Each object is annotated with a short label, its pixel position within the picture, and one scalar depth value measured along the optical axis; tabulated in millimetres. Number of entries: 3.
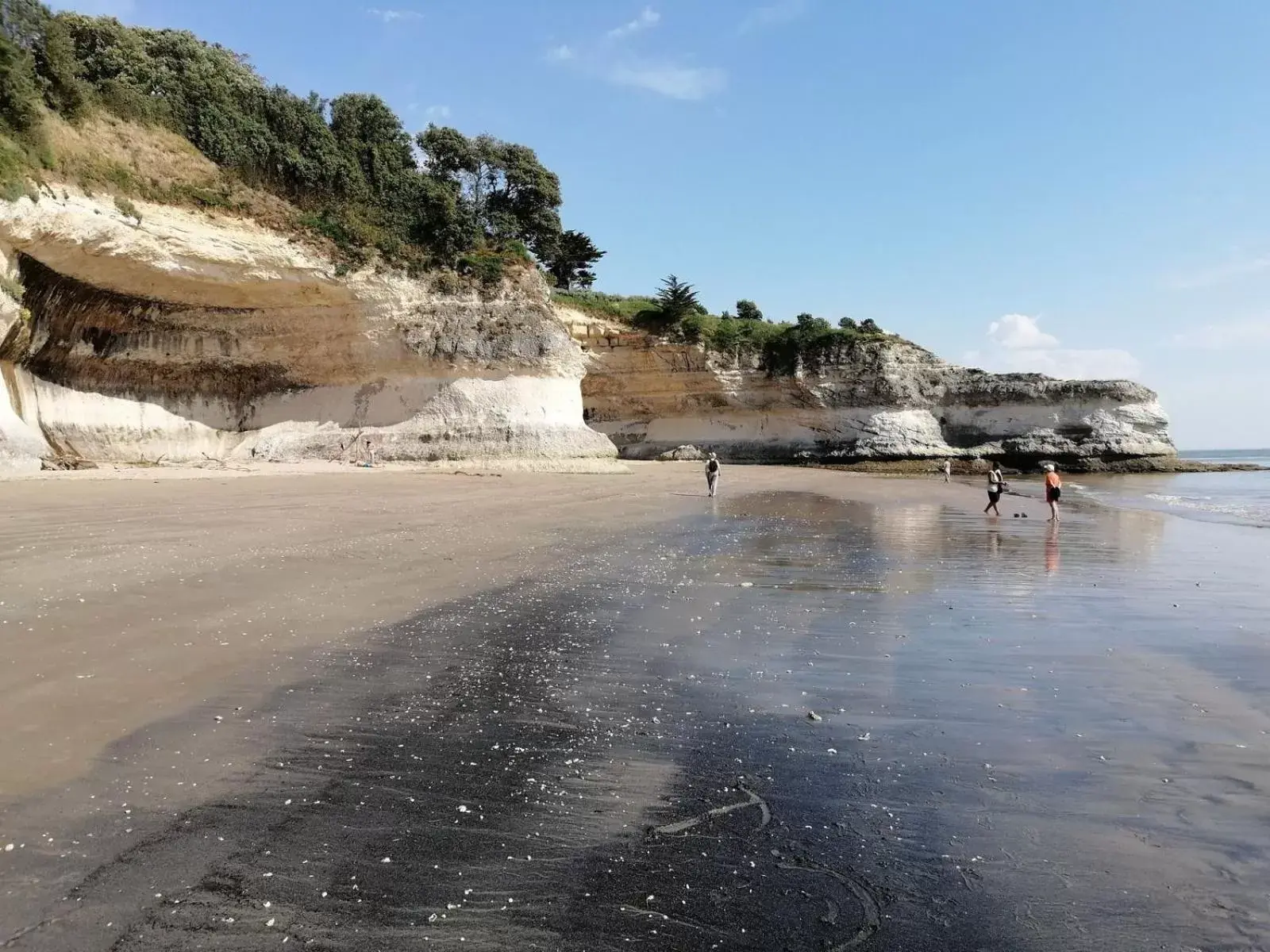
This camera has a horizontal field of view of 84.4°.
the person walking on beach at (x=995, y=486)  16016
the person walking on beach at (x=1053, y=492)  14664
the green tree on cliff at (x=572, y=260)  48625
